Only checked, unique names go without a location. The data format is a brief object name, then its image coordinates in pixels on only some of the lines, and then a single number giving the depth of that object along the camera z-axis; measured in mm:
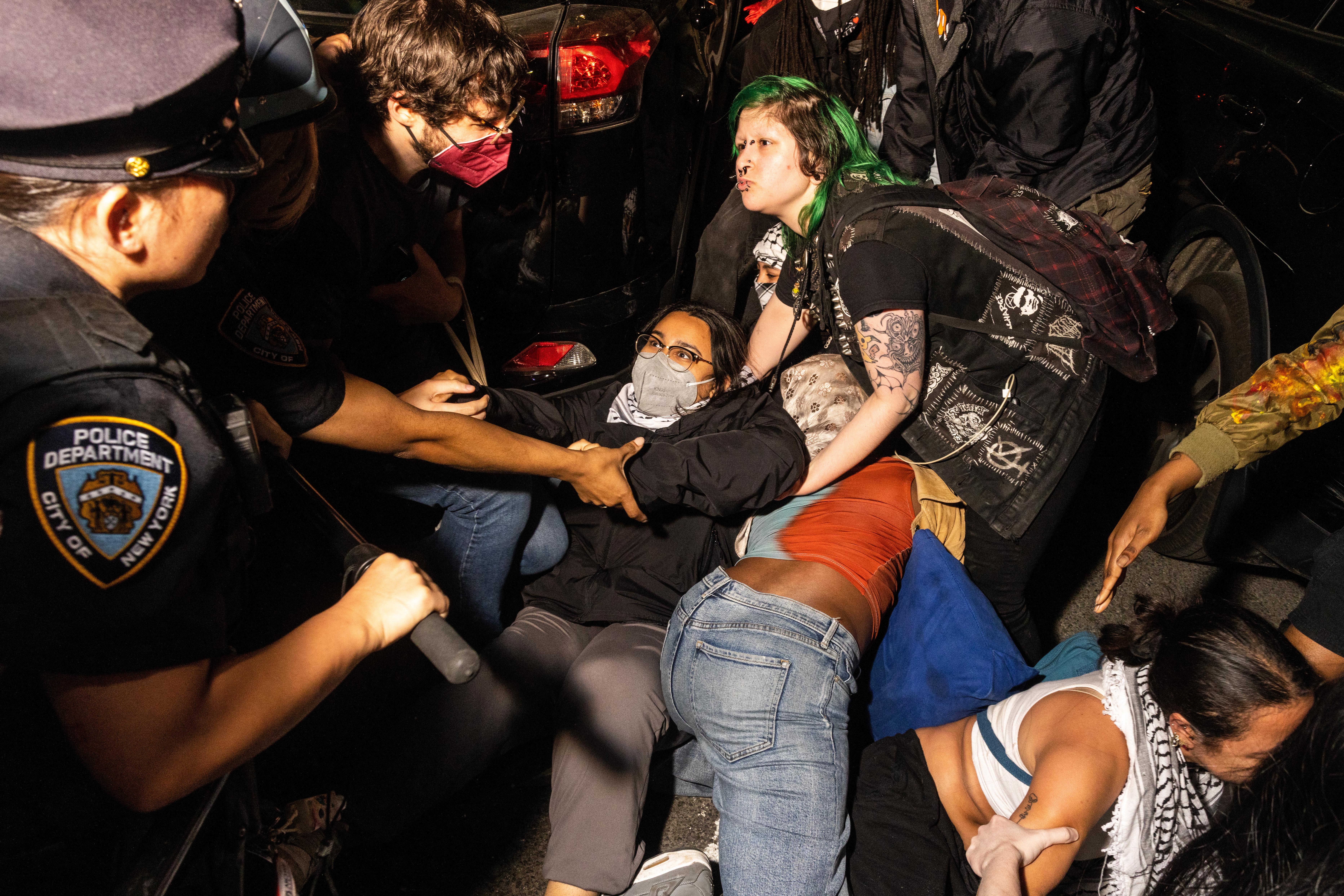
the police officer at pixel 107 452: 918
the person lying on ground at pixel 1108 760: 1631
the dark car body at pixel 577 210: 2508
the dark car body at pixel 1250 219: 2508
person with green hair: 2064
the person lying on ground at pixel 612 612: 1887
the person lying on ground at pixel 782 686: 1740
